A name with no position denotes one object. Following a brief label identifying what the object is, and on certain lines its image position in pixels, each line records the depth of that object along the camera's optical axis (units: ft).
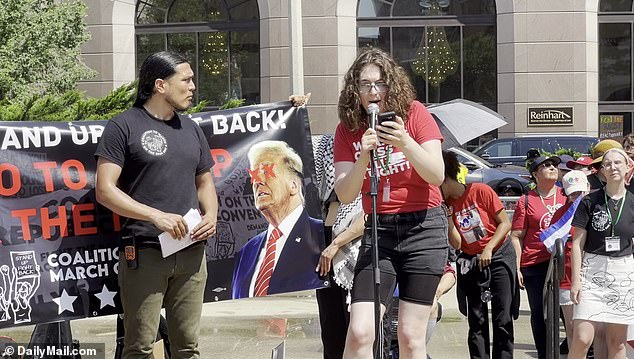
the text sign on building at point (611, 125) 106.42
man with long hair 18.49
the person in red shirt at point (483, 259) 25.91
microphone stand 16.10
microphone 16.35
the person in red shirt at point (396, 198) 16.74
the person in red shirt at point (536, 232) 27.30
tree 64.93
